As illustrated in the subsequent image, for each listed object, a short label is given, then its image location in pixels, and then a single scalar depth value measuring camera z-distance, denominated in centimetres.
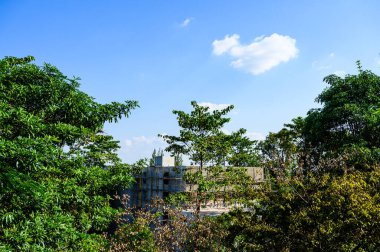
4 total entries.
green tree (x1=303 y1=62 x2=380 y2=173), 1648
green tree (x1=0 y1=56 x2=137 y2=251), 657
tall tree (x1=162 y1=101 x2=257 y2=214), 1503
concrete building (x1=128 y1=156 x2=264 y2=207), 1894
